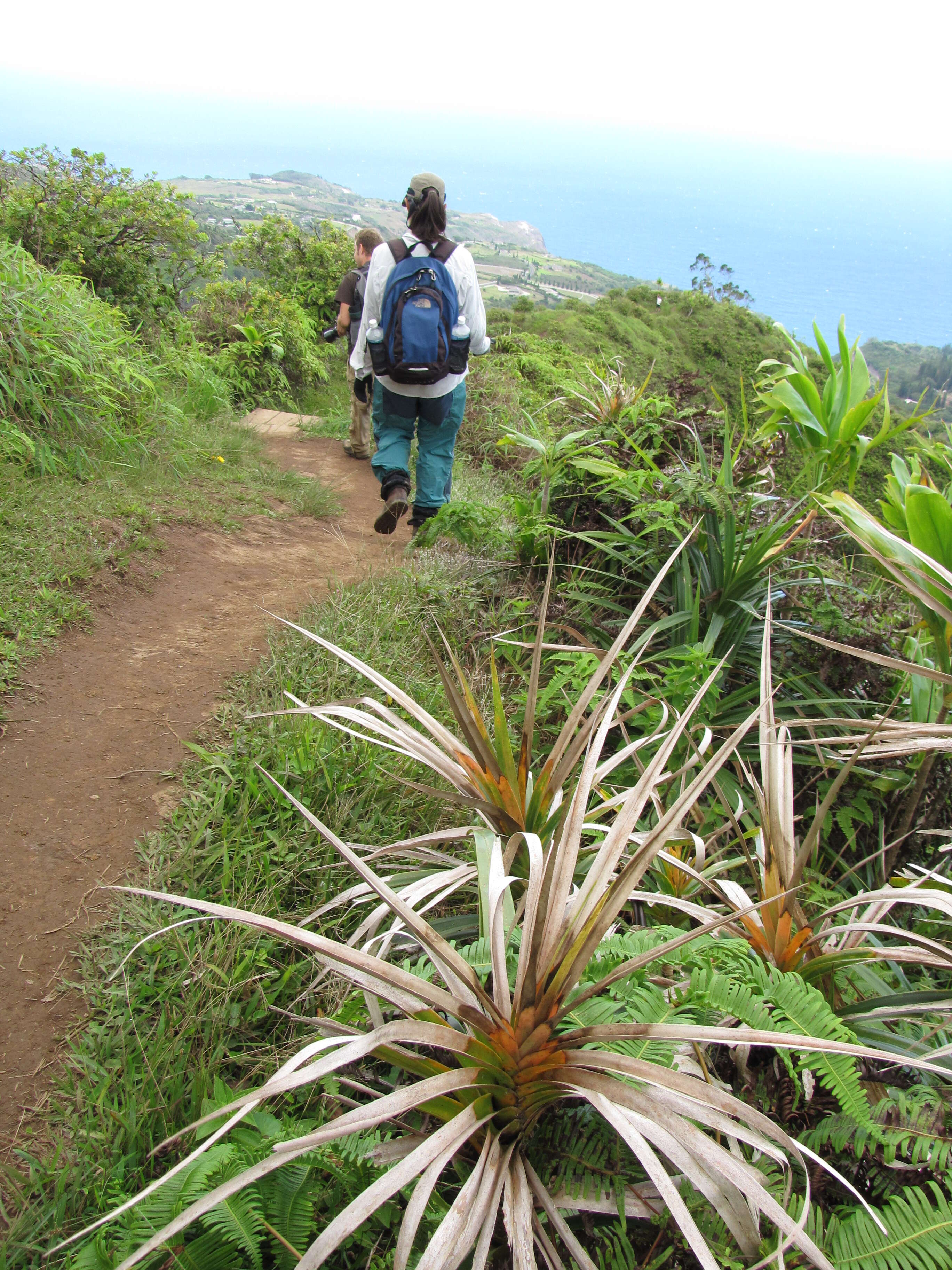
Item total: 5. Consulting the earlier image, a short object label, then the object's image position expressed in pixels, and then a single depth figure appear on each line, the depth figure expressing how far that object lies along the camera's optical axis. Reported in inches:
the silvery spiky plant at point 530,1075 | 41.7
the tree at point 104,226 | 279.7
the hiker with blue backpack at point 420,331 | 159.0
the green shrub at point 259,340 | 320.5
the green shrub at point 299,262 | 390.0
